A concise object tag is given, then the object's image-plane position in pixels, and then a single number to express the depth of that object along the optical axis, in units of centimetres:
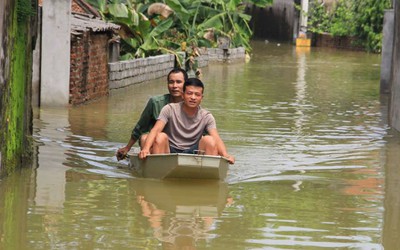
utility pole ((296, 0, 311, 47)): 5012
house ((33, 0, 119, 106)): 1892
